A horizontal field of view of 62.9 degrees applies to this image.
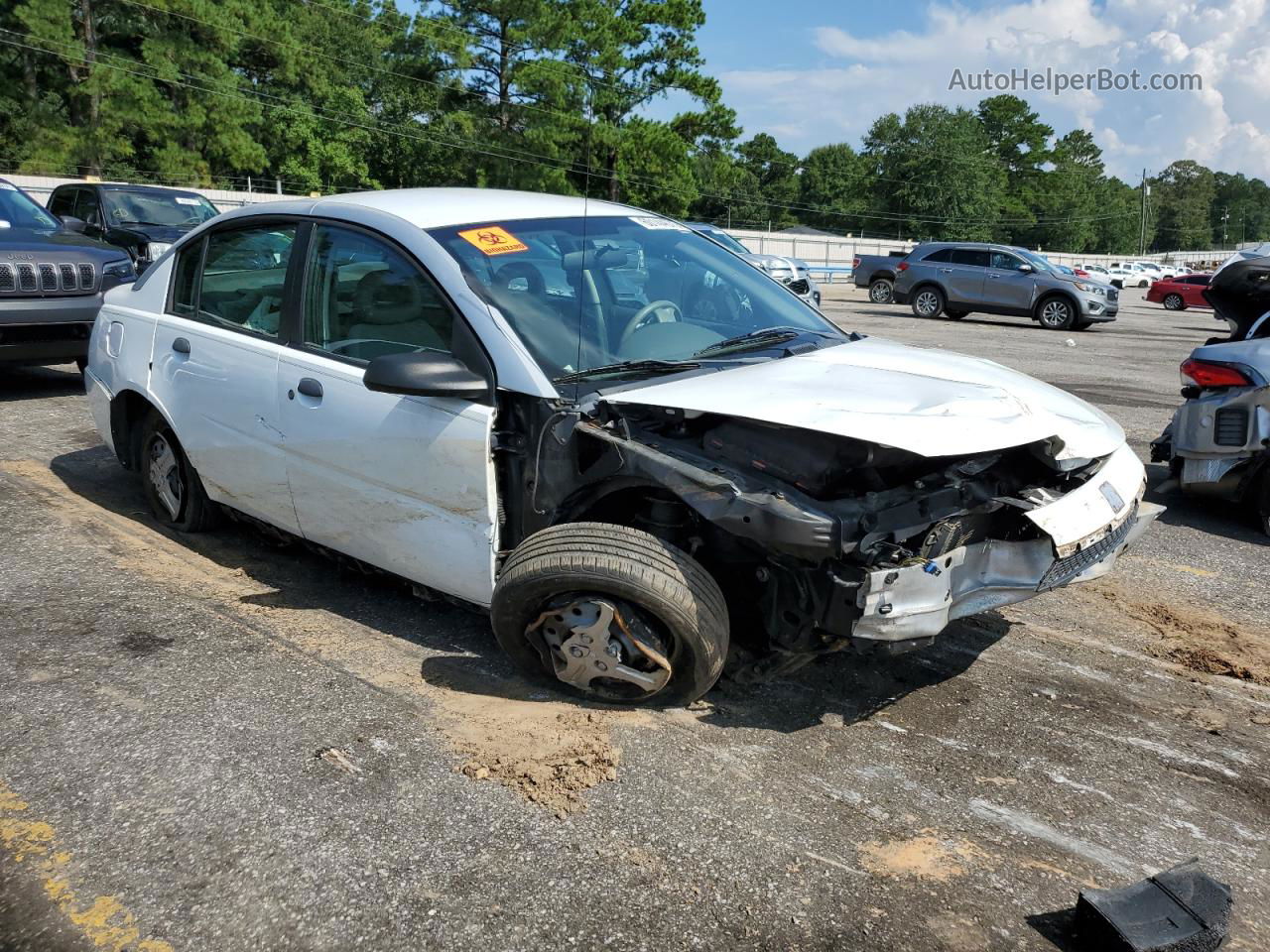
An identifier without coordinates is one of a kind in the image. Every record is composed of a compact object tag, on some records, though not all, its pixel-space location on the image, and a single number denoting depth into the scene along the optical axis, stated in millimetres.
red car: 32875
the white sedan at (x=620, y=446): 3098
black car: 12391
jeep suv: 7930
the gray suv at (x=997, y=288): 20500
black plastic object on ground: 2326
